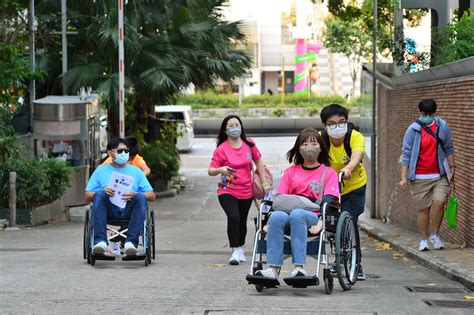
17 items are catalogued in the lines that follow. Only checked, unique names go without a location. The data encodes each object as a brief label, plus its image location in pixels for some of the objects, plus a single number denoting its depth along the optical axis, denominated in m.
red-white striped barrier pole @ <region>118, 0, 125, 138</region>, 22.19
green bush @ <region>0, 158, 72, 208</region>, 19.70
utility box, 22.69
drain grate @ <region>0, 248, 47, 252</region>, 14.36
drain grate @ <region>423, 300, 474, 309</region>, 8.57
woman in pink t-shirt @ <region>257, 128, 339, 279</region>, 9.23
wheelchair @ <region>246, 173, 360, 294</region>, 9.06
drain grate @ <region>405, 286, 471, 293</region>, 9.63
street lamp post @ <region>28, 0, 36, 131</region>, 23.87
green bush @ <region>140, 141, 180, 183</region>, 28.67
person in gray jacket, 12.38
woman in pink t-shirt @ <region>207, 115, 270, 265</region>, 12.37
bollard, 18.97
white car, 42.25
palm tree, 25.30
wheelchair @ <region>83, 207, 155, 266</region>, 11.52
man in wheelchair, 11.60
